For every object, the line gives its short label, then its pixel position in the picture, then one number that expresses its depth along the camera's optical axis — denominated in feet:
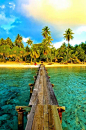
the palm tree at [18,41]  241.14
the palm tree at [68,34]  184.96
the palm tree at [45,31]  189.44
